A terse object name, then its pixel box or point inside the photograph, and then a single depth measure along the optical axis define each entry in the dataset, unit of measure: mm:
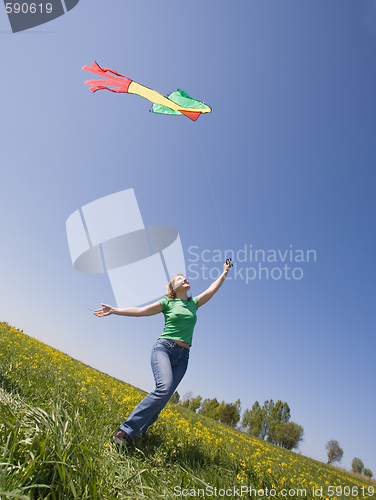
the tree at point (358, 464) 53825
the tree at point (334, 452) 67750
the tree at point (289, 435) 65625
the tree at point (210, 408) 68438
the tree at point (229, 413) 67250
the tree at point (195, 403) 75850
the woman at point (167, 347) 3264
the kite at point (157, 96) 7852
